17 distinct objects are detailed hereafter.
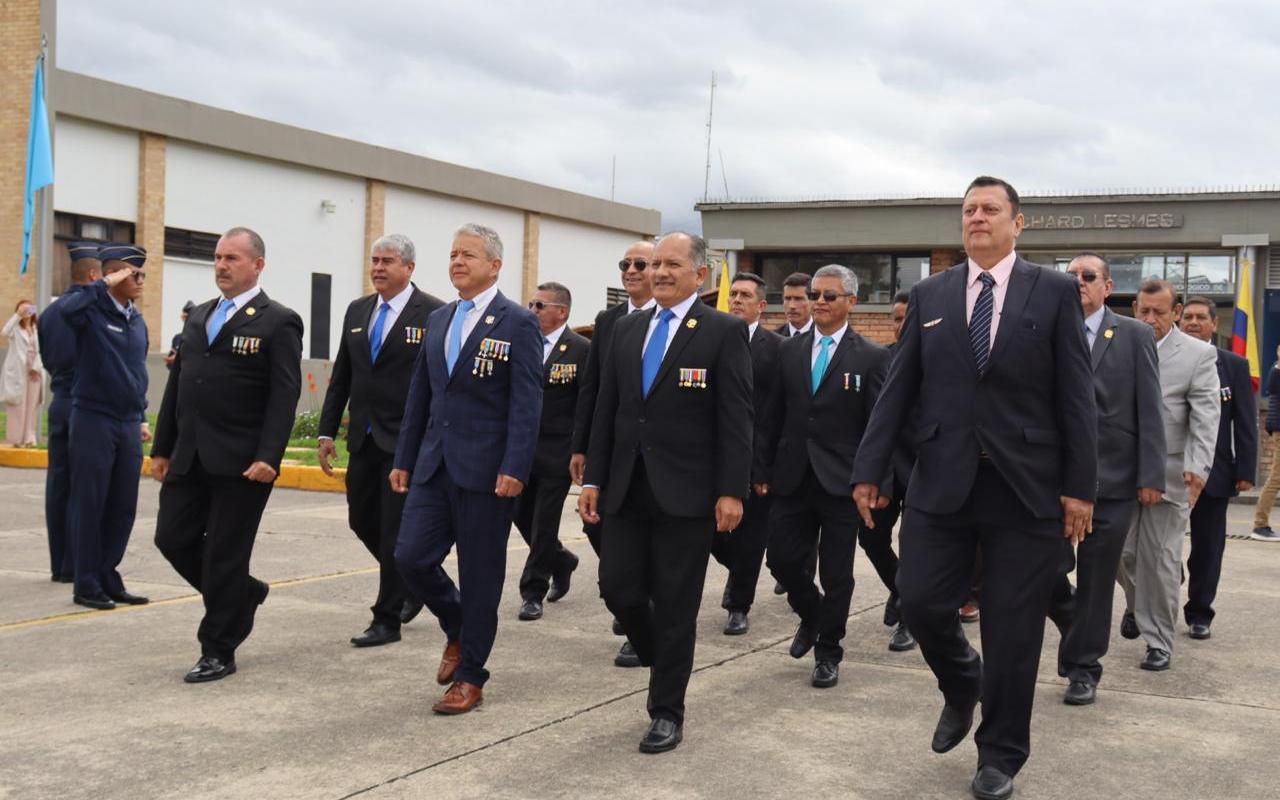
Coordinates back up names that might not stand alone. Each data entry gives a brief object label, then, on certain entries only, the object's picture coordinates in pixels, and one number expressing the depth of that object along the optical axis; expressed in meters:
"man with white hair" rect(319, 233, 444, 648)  7.29
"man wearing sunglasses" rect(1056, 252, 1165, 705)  6.55
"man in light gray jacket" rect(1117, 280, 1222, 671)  7.34
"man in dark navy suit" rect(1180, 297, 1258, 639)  8.20
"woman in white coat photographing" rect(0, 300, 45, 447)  17.36
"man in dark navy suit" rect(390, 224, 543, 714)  5.96
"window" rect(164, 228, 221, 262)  27.73
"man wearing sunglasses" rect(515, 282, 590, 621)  8.41
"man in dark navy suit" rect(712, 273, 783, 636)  7.89
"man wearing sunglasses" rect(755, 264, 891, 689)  6.95
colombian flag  20.84
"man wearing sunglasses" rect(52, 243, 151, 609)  8.28
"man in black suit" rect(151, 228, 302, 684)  6.46
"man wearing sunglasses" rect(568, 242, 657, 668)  6.14
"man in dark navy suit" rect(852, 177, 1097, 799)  4.83
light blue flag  18.25
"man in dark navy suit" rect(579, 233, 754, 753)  5.51
